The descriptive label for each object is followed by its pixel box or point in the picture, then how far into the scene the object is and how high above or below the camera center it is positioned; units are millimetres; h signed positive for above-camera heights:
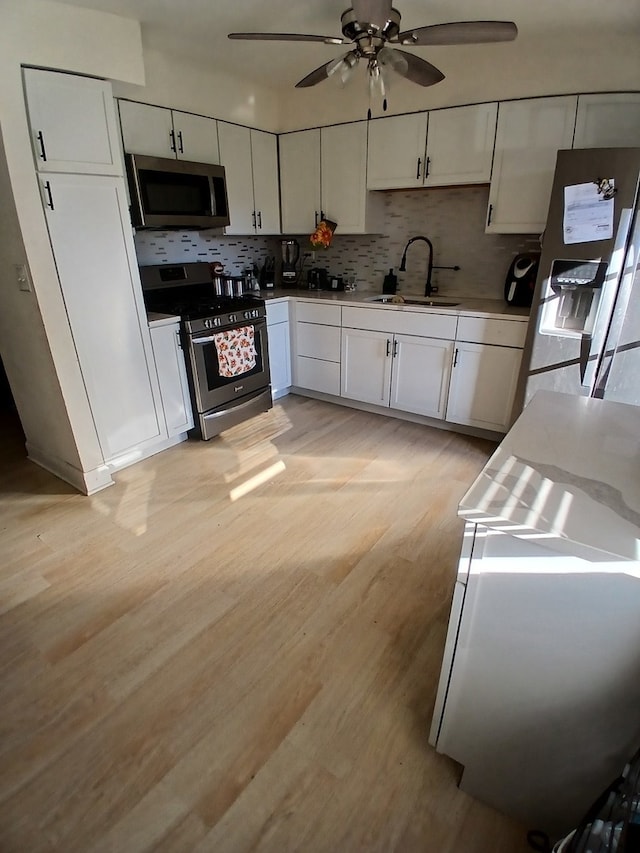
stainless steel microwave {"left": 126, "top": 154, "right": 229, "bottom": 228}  2732 +328
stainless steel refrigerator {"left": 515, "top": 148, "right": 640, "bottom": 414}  2205 -209
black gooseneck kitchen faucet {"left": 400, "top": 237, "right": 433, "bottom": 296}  3486 -171
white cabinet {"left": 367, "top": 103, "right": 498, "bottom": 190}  2854 +611
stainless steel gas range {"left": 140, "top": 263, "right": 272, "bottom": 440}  3008 -632
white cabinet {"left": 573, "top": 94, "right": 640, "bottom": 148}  2471 +639
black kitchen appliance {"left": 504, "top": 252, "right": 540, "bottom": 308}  2926 -221
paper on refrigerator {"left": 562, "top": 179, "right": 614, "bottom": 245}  2229 +136
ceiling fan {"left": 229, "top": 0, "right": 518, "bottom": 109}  1703 +785
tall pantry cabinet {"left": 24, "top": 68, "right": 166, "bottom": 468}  2117 -18
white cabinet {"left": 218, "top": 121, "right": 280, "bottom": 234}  3368 +508
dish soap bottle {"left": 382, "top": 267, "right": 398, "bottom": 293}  3716 -301
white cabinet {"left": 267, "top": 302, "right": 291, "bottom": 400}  3650 -797
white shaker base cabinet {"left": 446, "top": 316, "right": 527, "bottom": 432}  2848 -797
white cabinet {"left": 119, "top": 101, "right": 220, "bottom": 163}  2717 +695
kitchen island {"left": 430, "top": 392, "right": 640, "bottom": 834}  880 -781
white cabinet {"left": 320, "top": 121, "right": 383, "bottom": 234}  3354 +466
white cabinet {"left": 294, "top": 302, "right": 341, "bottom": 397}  3598 -797
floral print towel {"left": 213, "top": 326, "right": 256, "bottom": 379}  3141 -715
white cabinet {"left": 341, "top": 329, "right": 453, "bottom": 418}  3193 -892
